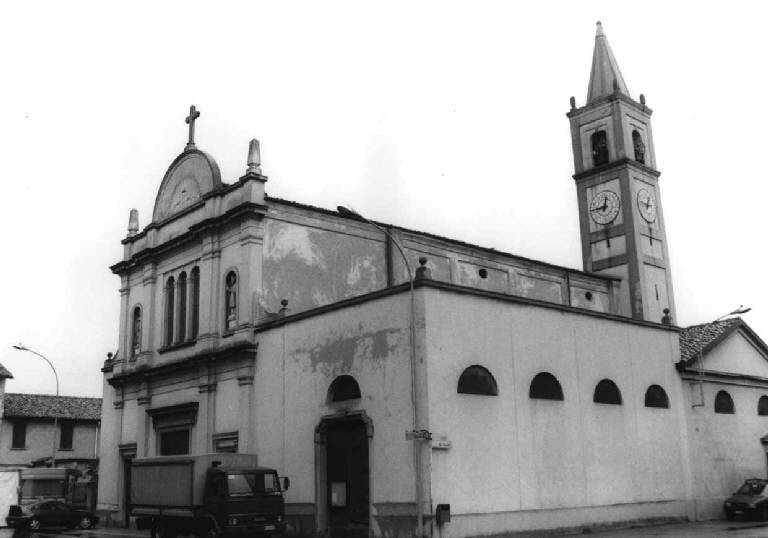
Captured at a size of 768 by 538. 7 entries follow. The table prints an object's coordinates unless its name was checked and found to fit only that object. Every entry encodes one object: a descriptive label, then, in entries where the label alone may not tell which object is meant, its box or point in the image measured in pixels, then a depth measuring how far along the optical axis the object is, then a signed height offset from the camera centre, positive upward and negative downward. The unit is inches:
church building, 860.6 +133.2
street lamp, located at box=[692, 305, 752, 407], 1147.9 +120.5
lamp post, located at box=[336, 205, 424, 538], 787.6 +58.4
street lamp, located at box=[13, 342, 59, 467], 1557.6 +196.5
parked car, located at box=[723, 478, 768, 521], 1084.5 -52.7
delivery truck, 818.8 -19.2
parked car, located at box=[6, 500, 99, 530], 1322.6 -52.7
